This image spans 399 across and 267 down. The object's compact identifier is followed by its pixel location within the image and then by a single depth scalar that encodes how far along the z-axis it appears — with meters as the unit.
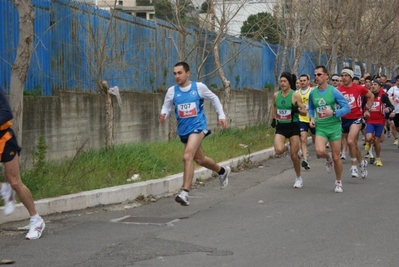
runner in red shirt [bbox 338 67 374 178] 13.76
